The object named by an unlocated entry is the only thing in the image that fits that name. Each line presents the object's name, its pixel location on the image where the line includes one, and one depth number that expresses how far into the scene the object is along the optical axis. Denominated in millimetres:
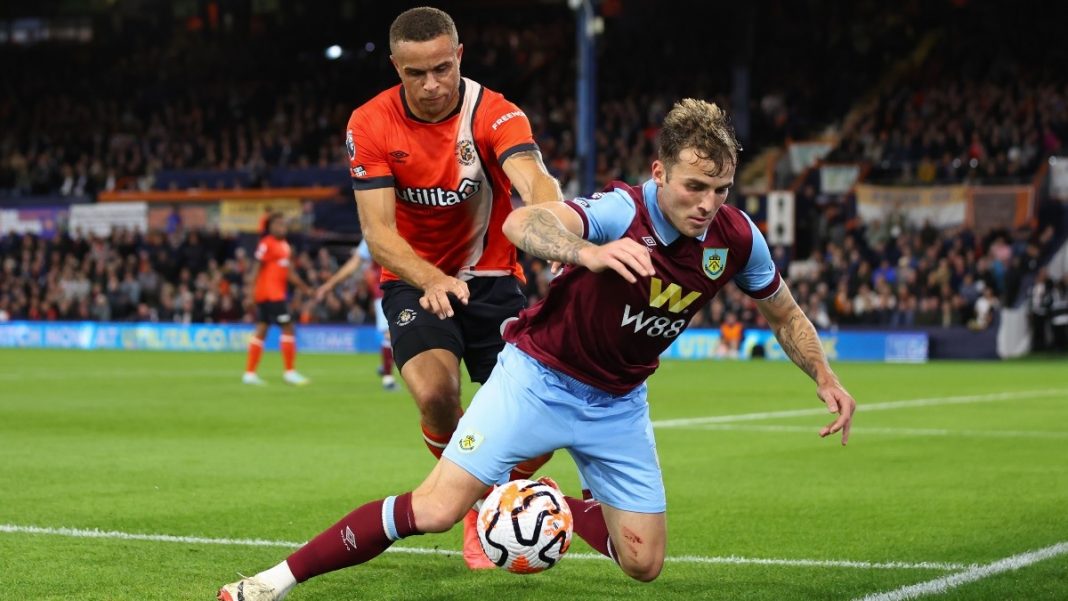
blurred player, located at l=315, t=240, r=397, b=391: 18125
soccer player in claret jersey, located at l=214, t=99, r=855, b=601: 5340
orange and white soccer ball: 5484
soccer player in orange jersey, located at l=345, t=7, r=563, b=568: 6812
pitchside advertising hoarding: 28375
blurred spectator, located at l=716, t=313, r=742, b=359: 29219
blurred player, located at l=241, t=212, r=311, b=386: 19859
